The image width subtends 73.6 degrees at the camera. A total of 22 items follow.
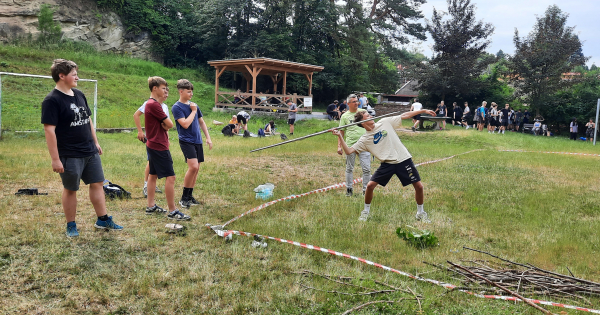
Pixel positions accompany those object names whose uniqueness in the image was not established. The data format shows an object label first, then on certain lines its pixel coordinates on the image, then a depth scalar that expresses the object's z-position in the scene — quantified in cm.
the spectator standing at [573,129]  2297
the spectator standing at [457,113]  2302
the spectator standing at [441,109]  2148
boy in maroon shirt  516
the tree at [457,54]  2823
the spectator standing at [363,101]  2008
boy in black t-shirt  404
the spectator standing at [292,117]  2022
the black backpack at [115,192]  629
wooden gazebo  2427
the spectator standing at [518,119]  2491
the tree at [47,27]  2775
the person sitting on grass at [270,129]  1881
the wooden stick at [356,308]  305
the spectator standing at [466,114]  2256
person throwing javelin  557
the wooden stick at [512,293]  307
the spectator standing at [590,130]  2260
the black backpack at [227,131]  1729
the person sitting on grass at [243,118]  1822
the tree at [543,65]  2573
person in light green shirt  704
